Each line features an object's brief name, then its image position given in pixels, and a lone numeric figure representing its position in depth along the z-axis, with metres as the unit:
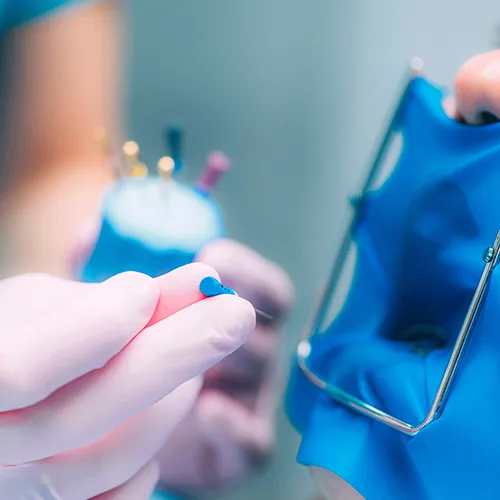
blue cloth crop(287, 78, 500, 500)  0.39
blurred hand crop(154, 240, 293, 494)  0.62
